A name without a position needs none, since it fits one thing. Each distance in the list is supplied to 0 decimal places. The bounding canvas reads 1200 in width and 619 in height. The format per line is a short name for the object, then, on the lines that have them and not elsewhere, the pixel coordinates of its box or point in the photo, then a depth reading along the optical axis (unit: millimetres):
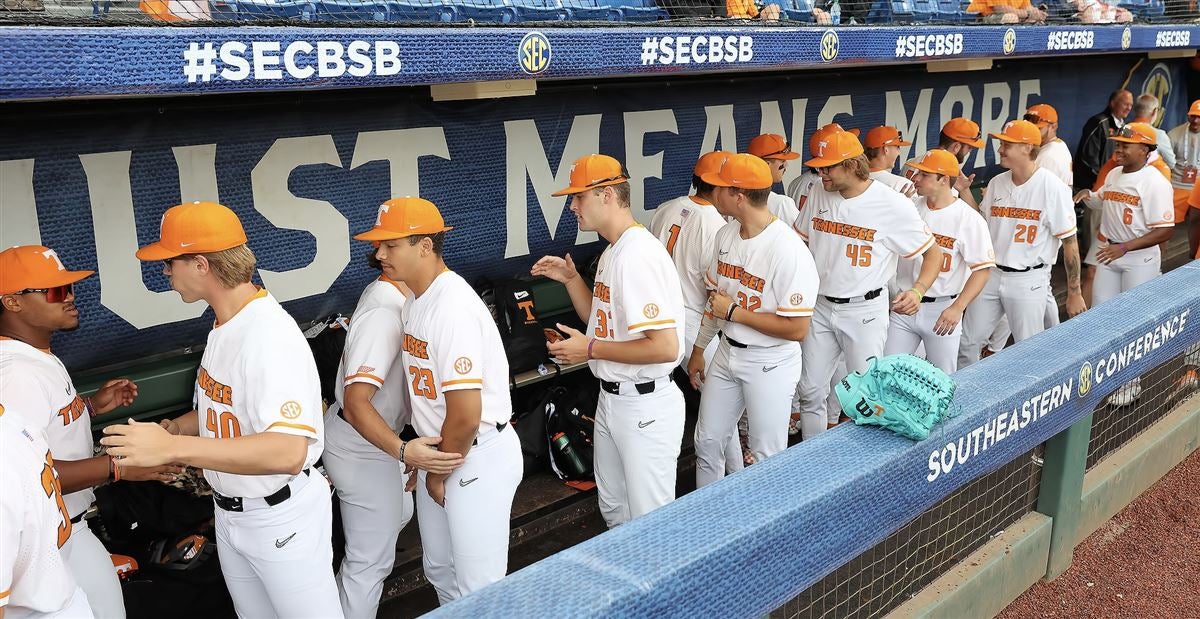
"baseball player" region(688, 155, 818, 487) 3605
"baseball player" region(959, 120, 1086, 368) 5020
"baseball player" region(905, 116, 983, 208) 5852
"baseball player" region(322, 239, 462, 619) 2953
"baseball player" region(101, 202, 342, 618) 2295
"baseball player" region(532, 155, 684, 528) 3070
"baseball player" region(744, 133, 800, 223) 5188
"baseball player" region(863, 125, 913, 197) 5539
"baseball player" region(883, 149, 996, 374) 4566
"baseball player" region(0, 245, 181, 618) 2500
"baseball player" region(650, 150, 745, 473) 4418
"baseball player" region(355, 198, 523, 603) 2658
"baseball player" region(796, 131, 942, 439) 4223
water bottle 4359
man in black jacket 8055
